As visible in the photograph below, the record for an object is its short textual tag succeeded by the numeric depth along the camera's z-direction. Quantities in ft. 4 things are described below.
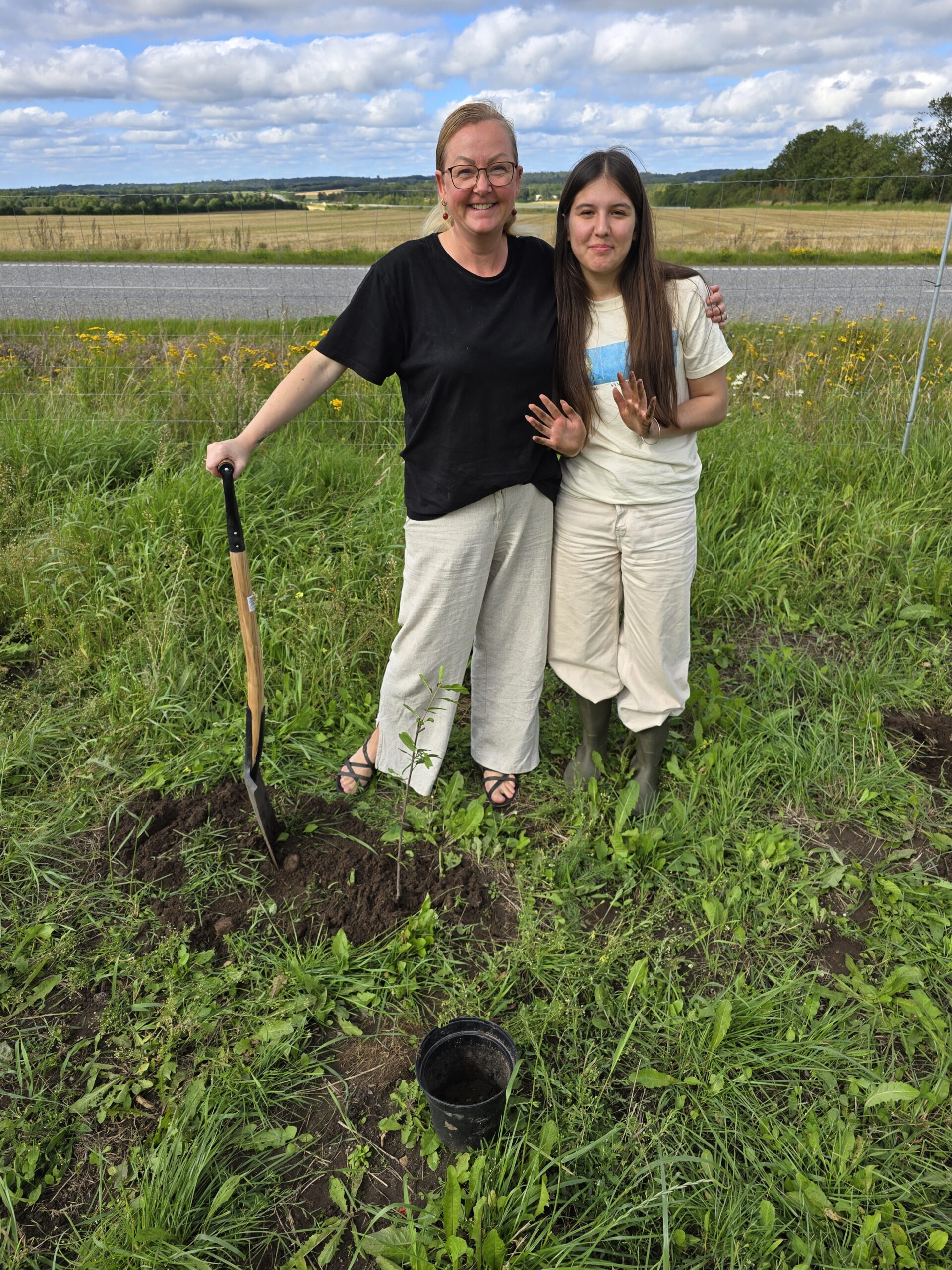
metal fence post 15.07
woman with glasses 7.33
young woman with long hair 7.54
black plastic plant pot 6.03
